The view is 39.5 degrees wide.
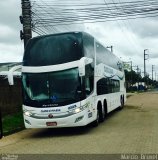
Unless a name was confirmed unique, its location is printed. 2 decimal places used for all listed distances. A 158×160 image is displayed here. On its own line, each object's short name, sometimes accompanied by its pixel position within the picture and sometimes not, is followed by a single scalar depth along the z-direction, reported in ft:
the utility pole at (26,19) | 38.06
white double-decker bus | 26.68
